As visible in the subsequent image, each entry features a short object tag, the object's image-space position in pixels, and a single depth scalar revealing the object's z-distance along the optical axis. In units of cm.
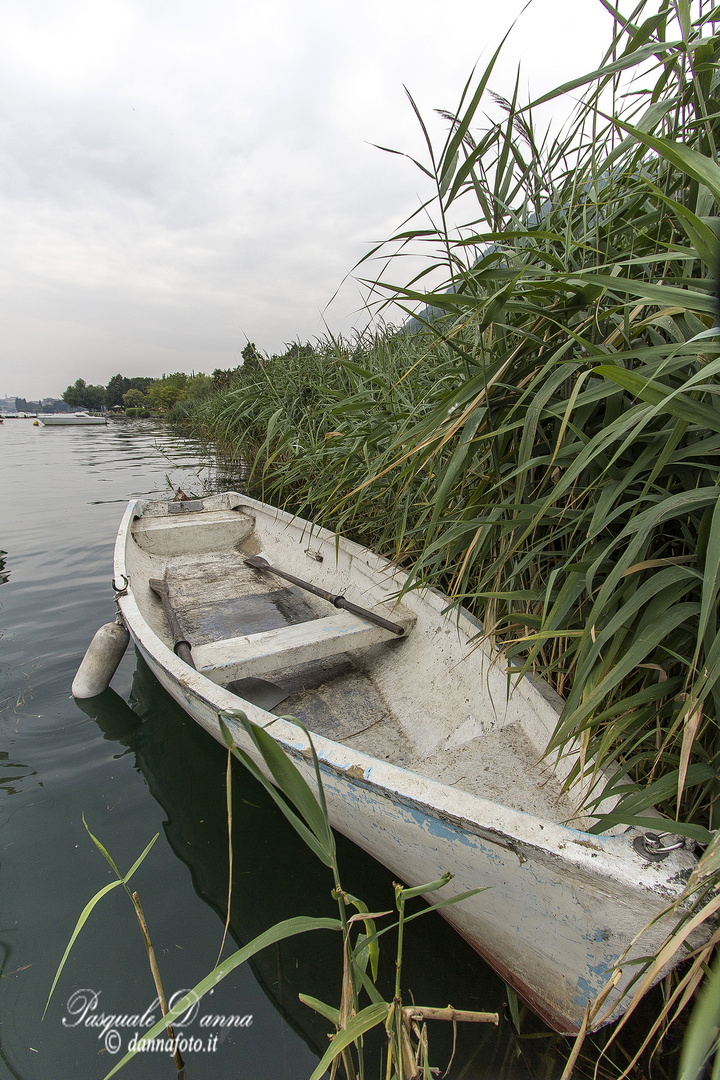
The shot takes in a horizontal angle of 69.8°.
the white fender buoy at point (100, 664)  278
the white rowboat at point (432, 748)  101
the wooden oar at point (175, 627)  235
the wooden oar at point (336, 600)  245
